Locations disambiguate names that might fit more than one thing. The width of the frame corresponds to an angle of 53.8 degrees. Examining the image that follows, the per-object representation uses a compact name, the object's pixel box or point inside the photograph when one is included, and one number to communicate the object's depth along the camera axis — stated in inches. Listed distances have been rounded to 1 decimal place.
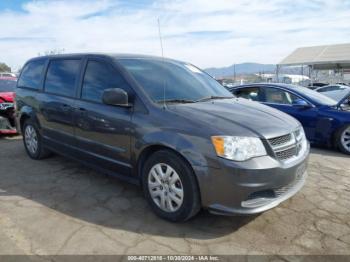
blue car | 265.6
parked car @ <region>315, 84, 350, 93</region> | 774.0
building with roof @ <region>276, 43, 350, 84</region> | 1206.9
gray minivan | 122.8
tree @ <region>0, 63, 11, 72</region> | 2527.1
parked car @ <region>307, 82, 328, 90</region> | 1085.5
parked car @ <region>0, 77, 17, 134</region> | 295.6
